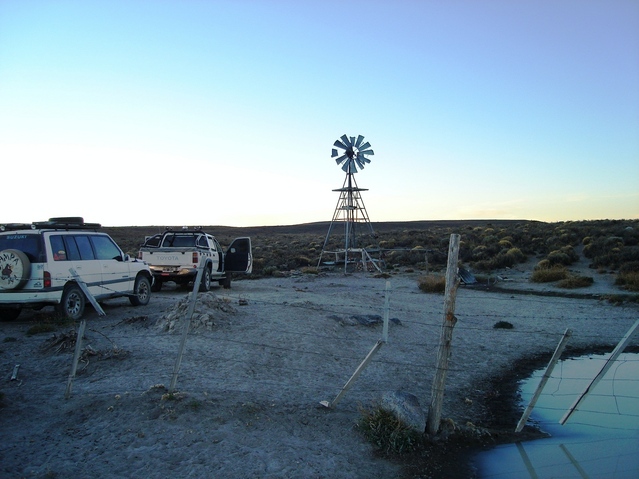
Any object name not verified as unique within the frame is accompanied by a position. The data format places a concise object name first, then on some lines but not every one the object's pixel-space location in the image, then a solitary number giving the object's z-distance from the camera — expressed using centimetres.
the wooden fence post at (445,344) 621
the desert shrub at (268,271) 2604
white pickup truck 1664
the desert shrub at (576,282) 1986
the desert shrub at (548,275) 2148
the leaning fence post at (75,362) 687
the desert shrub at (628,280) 1849
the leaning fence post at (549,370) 605
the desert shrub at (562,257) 2642
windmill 2778
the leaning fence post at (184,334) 655
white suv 1053
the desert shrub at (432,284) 1939
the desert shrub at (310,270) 2653
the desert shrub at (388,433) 592
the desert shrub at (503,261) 2756
